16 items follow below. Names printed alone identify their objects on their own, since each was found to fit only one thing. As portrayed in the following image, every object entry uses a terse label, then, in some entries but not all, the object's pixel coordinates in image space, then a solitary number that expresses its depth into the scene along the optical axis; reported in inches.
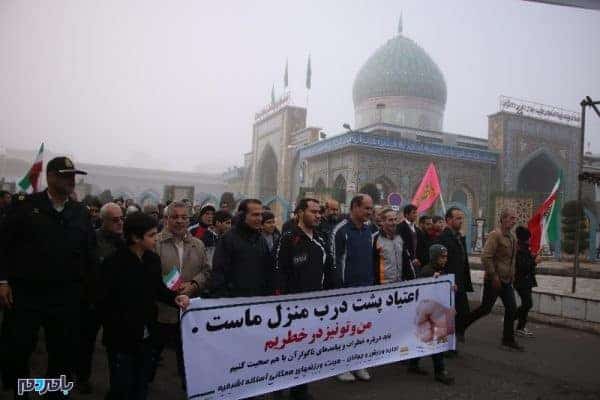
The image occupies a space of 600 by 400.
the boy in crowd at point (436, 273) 164.1
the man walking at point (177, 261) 134.7
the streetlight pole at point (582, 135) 246.7
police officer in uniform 111.1
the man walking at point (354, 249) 162.4
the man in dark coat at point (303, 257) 141.7
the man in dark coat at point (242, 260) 134.4
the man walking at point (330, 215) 245.1
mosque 896.9
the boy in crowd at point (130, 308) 102.3
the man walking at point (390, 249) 177.0
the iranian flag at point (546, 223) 317.1
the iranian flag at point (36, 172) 375.6
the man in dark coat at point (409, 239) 183.2
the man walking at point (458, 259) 197.2
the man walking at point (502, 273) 201.5
